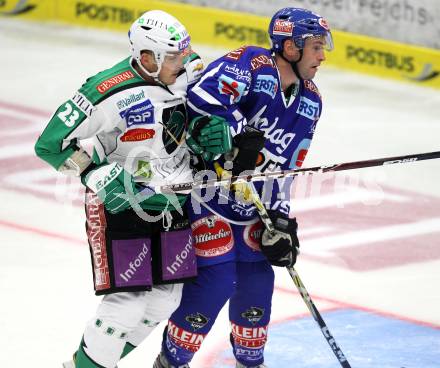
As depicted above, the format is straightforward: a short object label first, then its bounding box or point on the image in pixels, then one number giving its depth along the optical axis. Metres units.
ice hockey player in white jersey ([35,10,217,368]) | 9.93
